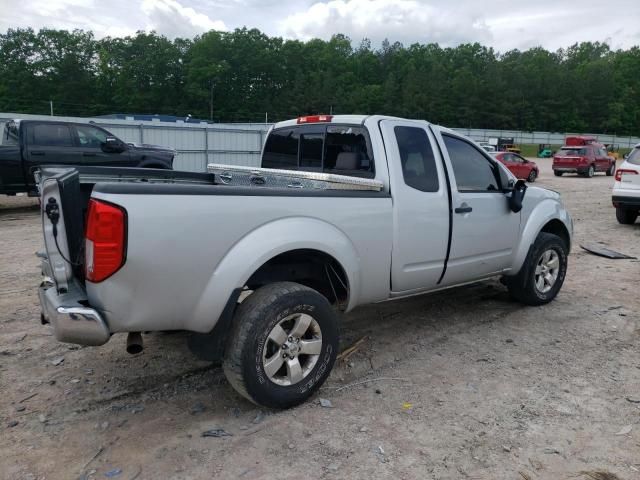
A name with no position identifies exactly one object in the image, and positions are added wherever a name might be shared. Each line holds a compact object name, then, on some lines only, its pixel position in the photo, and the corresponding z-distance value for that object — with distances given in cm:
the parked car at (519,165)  2330
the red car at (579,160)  2583
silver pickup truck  268
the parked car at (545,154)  4675
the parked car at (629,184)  1016
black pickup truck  1065
